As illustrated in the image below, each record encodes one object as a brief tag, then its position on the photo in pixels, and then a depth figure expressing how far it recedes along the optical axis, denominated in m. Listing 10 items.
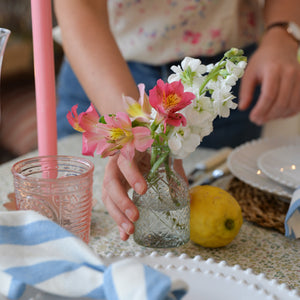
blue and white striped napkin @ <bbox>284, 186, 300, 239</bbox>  0.78
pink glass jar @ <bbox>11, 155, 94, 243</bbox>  0.69
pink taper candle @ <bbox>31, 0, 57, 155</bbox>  0.75
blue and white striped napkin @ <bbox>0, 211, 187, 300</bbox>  0.53
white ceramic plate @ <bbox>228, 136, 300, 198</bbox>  0.91
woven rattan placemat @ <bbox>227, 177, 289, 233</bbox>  0.86
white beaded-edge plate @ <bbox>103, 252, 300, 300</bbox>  0.60
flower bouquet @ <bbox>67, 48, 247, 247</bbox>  0.67
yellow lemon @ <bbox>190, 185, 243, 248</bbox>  0.78
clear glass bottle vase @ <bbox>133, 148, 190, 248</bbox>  0.75
